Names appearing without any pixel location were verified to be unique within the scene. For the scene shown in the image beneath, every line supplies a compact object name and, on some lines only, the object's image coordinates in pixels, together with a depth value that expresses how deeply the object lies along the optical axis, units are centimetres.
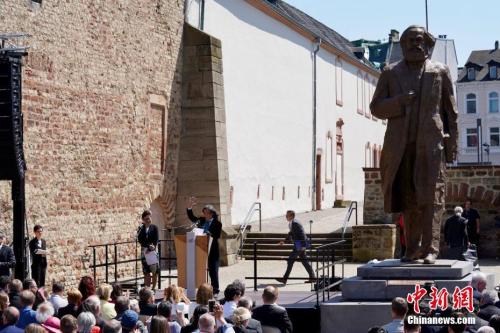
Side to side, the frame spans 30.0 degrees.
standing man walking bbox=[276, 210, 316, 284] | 1808
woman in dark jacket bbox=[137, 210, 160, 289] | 1669
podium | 1485
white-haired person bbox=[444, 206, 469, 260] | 2017
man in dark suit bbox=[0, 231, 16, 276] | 1407
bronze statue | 1161
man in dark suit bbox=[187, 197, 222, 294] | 1573
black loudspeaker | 1450
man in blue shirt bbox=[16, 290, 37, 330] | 905
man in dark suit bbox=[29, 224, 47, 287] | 1623
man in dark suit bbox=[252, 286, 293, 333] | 952
